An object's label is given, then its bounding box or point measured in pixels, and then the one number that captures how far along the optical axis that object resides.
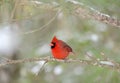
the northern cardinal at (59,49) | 6.98
